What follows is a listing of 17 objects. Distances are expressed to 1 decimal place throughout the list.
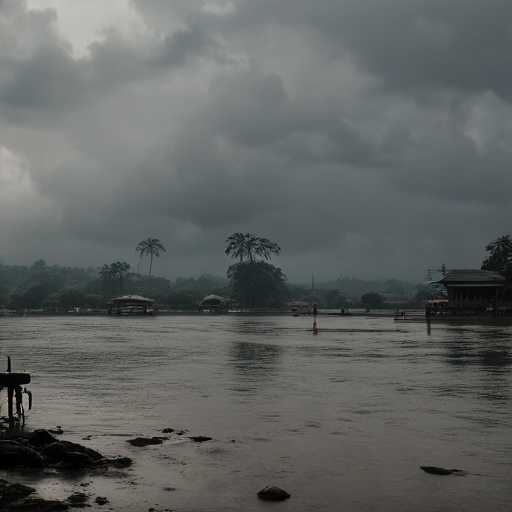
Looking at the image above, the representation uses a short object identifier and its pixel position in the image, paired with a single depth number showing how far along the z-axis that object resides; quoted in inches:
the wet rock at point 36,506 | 309.4
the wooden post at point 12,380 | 513.7
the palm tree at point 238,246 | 6127.0
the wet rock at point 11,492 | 318.9
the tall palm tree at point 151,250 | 7834.6
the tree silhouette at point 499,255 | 4121.6
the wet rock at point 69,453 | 395.2
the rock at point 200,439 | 472.4
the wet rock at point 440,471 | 385.1
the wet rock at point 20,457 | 390.9
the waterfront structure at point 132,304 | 4569.4
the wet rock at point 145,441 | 460.8
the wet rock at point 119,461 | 400.2
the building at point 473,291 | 3363.7
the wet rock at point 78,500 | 321.1
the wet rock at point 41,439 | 430.3
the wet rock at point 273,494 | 337.7
